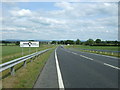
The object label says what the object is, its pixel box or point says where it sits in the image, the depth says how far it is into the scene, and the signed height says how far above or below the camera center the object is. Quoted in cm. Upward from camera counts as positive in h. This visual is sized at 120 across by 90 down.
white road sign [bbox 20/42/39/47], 2691 -30
